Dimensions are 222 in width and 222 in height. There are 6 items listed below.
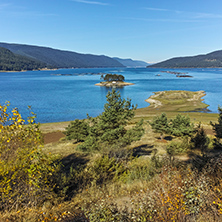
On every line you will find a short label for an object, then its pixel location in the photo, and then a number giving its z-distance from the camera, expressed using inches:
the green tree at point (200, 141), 842.8
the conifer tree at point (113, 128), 664.4
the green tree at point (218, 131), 817.4
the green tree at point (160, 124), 1062.4
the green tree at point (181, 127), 952.3
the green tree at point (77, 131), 1140.8
